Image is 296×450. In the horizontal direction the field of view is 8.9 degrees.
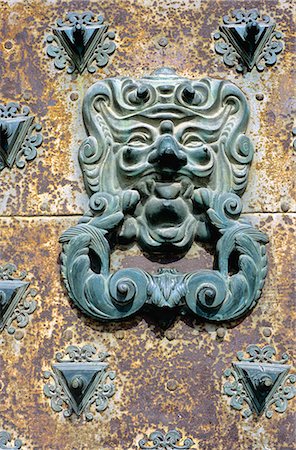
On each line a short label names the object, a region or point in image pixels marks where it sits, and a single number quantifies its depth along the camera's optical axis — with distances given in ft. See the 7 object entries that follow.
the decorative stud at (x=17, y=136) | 13.82
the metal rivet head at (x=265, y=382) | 13.01
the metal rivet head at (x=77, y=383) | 13.02
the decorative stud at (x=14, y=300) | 13.42
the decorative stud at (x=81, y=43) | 14.06
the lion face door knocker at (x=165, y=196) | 13.26
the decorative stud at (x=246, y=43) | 14.04
